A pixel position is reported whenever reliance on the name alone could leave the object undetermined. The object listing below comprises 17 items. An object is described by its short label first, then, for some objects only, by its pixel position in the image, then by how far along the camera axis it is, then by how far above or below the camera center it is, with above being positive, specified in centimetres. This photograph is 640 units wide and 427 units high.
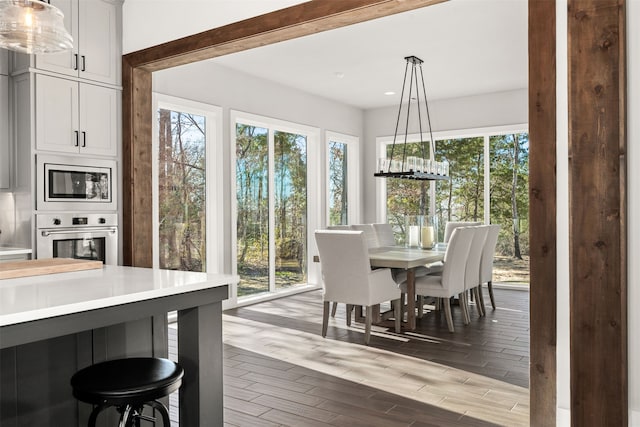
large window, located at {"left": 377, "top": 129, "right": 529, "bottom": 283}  714 +33
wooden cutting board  204 -20
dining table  444 -41
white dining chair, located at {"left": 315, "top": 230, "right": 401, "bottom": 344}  423 -51
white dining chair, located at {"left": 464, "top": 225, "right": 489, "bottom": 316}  498 -48
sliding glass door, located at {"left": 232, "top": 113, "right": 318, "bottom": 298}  618 +17
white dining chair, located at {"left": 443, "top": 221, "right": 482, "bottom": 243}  643 -15
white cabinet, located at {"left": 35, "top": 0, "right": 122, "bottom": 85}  373 +135
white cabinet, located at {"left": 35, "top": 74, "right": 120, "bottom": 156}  362 +75
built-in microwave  363 +26
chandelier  512 +51
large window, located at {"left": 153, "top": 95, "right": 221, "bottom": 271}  525 +33
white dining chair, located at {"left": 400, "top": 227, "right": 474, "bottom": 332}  457 -58
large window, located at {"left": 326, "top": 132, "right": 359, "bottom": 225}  769 +57
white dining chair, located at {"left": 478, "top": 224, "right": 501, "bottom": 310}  540 -46
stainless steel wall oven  361 -13
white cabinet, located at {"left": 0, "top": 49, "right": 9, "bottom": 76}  368 +112
